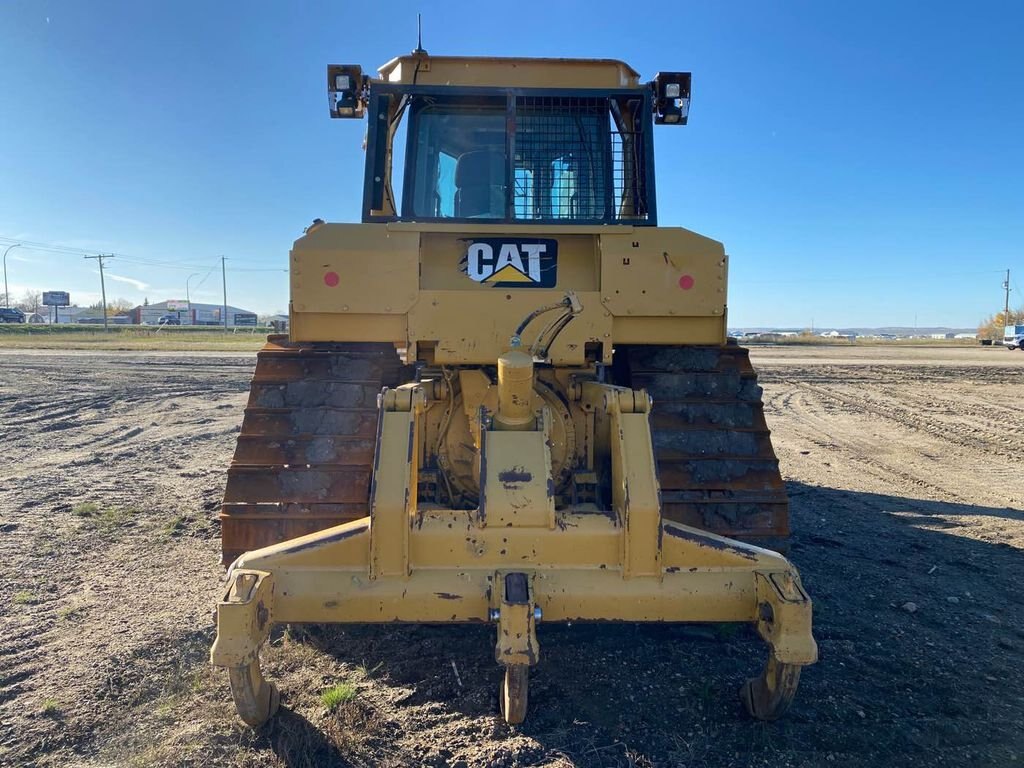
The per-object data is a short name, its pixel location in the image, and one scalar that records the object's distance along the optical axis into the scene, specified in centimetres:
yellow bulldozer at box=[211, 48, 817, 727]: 285
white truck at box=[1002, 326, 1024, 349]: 3816
